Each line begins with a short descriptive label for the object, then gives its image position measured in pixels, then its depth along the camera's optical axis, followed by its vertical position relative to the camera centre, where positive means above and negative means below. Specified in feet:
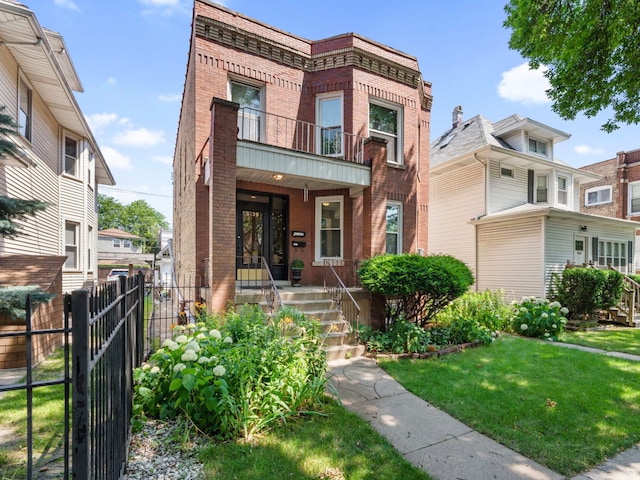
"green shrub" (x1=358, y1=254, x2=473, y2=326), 22.41 -2.63
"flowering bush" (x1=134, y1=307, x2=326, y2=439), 11.10 -5.23
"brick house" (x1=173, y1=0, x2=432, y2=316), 28.12 +10.07
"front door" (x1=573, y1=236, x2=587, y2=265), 42.98 -0.81
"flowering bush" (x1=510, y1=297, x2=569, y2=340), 27.58 -6.56
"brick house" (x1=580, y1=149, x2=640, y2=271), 63.77 +11.74
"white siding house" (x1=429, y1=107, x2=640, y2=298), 41.16 +4.24
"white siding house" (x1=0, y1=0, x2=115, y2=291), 24.88 +10.82
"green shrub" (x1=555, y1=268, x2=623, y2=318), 33.86 -4.80
